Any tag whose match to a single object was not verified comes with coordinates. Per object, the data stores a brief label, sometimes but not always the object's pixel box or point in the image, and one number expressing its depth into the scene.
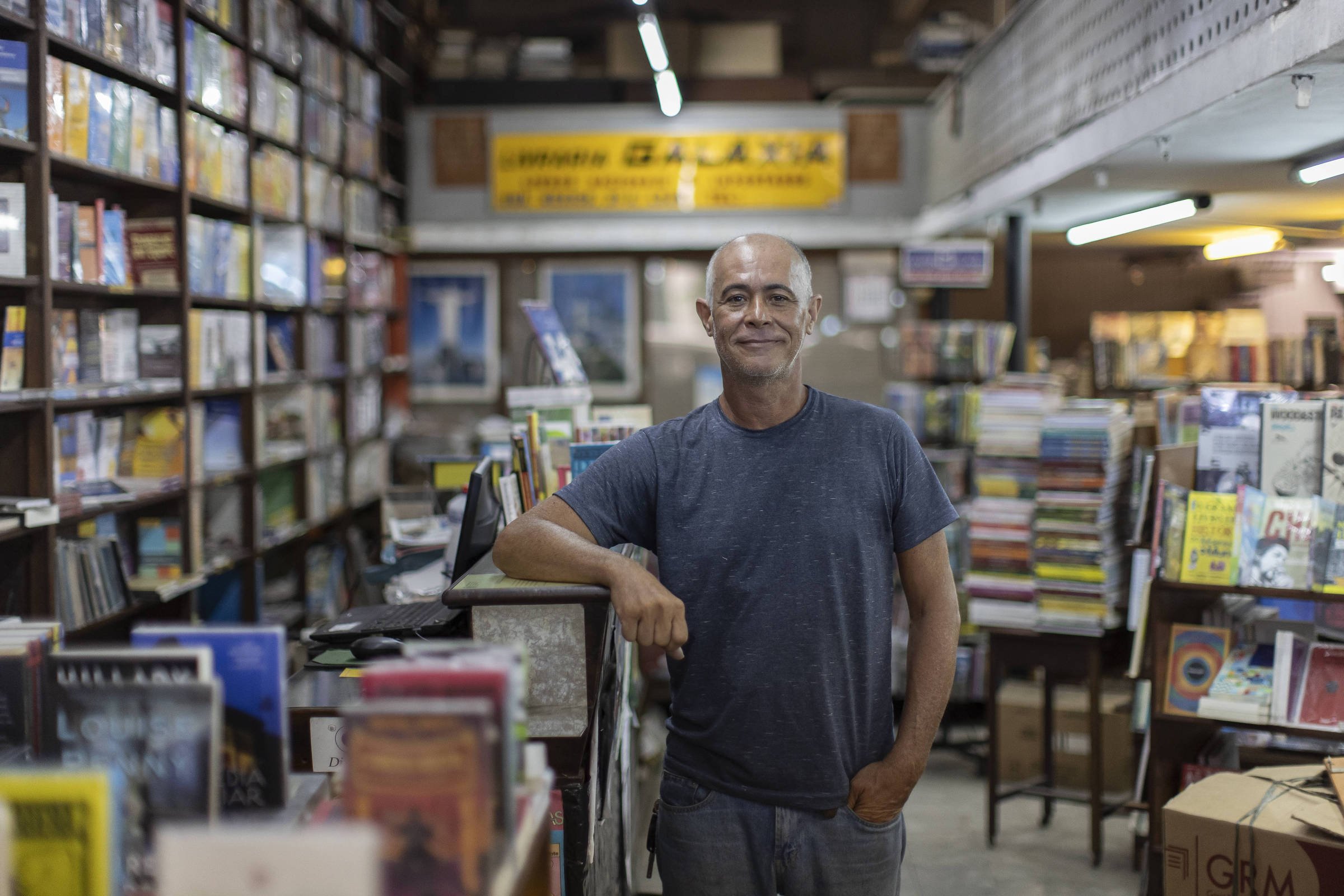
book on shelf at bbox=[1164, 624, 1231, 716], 3.05
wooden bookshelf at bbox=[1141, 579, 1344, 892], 3.07
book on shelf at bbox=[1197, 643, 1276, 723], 2.88
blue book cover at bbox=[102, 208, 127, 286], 3.71
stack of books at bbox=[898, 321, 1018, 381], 5.75
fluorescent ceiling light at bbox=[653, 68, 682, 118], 6.79
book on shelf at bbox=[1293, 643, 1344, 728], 2.79
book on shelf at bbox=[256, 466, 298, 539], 5.38
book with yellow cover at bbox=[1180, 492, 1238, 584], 2.93
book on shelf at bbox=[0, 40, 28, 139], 3.10
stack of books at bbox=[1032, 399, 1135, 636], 3.76
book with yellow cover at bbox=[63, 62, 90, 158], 3.38
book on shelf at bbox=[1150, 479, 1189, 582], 3.00
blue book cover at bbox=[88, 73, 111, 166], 3.51
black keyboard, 2.26
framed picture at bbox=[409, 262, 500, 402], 7.82
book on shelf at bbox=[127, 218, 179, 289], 4.07
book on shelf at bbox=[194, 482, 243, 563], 4.89
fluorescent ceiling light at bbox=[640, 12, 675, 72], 5.67
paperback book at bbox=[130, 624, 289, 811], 1.23
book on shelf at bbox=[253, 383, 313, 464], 5.26
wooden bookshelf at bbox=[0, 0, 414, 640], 3.19
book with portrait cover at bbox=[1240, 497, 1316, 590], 2.84
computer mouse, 2.16
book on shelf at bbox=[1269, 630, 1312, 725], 2.84
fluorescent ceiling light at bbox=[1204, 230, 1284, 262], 6.80
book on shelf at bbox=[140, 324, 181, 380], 4.13
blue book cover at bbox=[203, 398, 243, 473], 4.79
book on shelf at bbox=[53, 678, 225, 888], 1.14
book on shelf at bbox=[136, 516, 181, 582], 4.29
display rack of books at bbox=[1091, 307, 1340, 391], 6.77
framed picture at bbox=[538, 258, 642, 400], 7.84
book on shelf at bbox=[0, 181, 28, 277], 3.12
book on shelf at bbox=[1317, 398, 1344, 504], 2.90
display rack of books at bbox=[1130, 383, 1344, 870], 2.84
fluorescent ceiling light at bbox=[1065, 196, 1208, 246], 5.45
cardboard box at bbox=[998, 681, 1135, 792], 4.21
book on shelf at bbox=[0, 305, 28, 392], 3.18
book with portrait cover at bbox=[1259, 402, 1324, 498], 2.96
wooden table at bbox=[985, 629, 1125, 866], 3.73
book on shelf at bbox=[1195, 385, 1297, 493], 3.08
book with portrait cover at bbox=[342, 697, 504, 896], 0.97
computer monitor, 2.41
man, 1.80
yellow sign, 7.70
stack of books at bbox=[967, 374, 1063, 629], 3.99
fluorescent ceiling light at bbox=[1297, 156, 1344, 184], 4.03
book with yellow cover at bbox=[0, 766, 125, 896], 1.01
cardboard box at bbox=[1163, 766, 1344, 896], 2.30
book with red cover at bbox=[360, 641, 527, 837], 1.03
